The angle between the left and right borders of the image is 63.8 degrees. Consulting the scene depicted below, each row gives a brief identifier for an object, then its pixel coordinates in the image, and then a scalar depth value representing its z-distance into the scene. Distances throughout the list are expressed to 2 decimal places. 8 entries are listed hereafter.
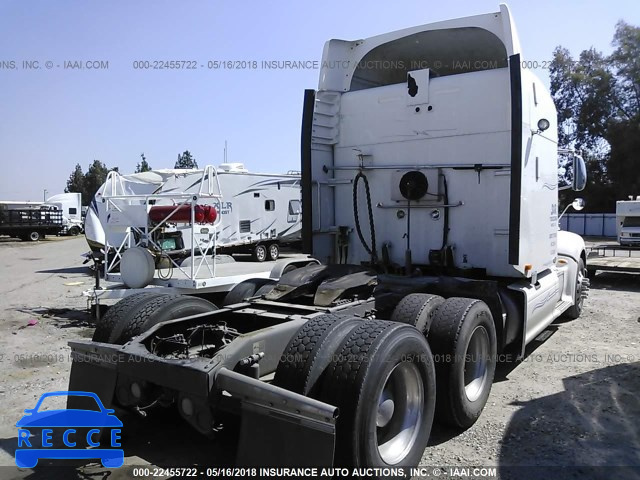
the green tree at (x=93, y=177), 72.12
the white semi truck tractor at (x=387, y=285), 3.07
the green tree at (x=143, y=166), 74.44
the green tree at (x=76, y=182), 74.69
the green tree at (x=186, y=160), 72.29
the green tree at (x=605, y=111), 38.38
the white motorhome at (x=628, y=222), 15.05
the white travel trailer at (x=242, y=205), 16.48
